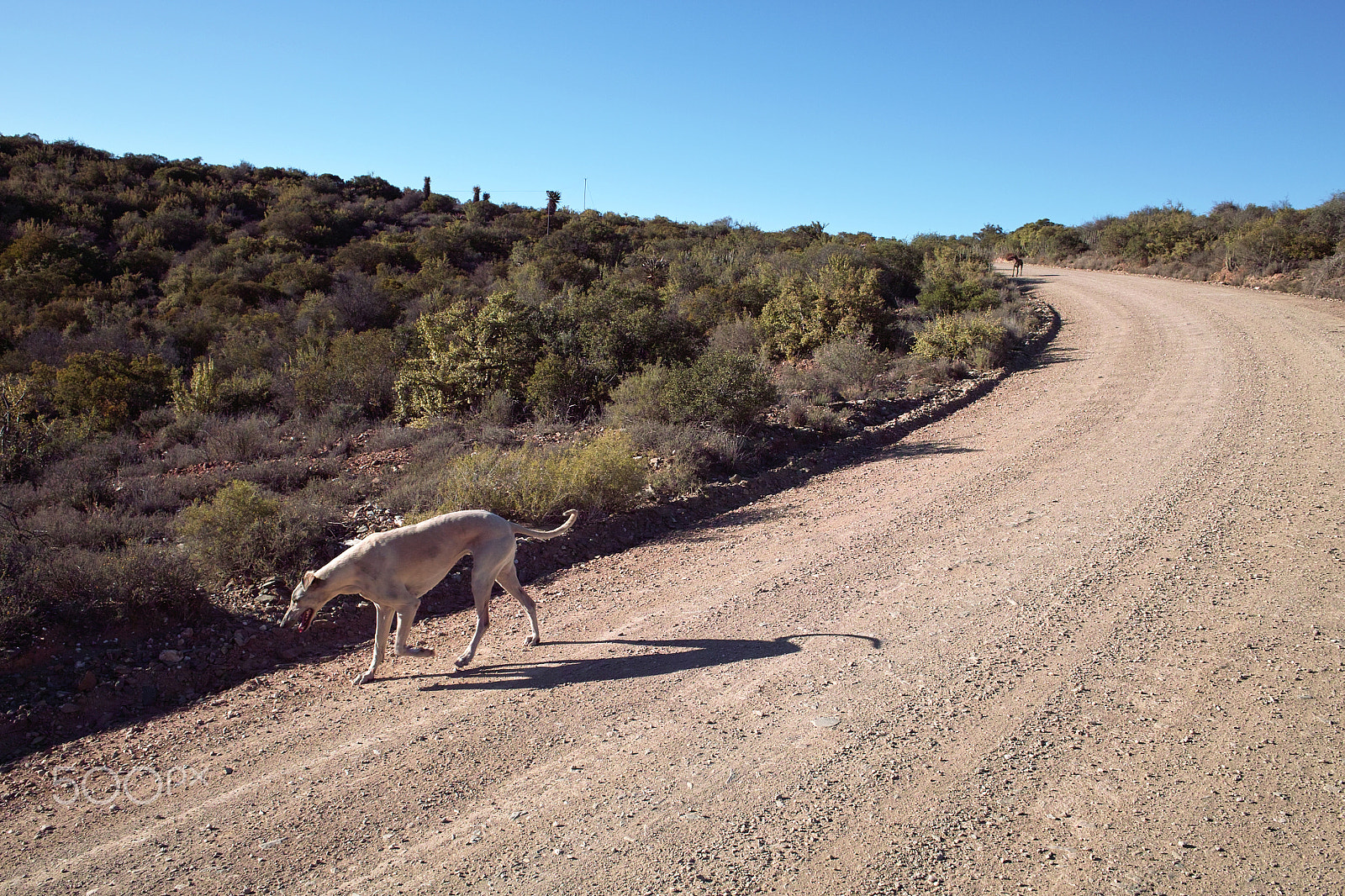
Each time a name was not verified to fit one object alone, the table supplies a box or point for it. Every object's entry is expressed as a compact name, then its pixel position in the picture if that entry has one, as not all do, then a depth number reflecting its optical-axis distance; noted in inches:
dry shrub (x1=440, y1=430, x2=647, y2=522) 309.0
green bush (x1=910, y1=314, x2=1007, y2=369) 646.5
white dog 196.2
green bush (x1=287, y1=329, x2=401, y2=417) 554.3
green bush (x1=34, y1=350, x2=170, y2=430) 535.8
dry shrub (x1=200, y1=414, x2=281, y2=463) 440.1
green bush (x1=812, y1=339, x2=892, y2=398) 555.8
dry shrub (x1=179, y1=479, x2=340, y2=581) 258.7
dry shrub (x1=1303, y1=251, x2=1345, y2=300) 879.1
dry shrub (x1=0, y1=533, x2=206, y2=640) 214.4
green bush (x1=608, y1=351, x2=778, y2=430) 428.8
